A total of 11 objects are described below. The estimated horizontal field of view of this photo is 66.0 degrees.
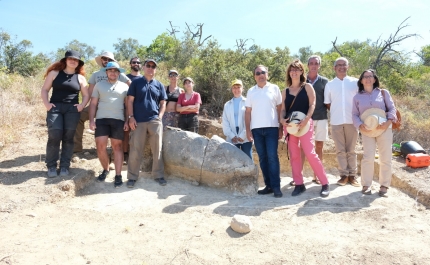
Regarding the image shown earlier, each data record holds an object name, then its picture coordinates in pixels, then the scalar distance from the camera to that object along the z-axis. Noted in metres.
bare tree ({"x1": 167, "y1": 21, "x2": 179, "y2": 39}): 20.42
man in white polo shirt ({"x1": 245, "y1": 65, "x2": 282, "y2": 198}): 4.58
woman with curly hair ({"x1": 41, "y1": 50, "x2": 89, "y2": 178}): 4.63
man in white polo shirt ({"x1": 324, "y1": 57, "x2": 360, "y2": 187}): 4.86
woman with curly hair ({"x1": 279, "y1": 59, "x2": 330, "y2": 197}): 4.45
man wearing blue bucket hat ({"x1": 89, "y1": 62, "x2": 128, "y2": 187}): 4.78
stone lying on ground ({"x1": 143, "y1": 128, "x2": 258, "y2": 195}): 4.96
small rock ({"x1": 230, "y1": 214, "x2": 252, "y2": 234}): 3.58
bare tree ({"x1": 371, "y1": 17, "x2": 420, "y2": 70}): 10.54
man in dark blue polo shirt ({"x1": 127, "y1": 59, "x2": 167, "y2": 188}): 4.82
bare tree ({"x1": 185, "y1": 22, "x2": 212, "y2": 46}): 18.00
